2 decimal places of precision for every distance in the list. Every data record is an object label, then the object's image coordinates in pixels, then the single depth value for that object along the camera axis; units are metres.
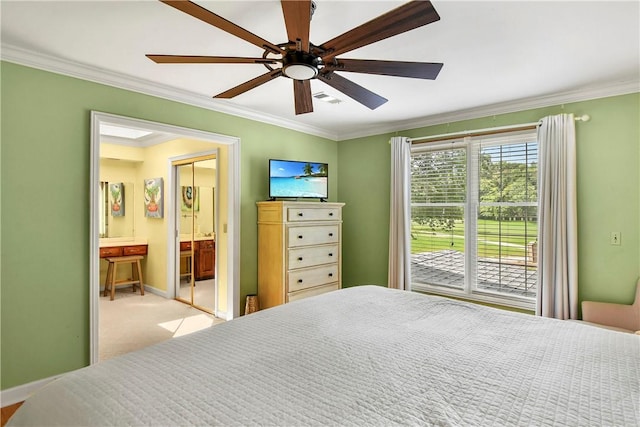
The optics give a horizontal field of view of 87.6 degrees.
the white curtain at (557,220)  3.05
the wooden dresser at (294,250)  3.72
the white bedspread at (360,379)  0.98
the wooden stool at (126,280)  5.07
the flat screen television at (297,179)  3.95
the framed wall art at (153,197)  5.34
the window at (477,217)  3.46
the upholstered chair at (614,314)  2.80
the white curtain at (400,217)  4.15
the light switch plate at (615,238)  2.94
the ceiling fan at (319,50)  1.35
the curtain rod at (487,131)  3.24
